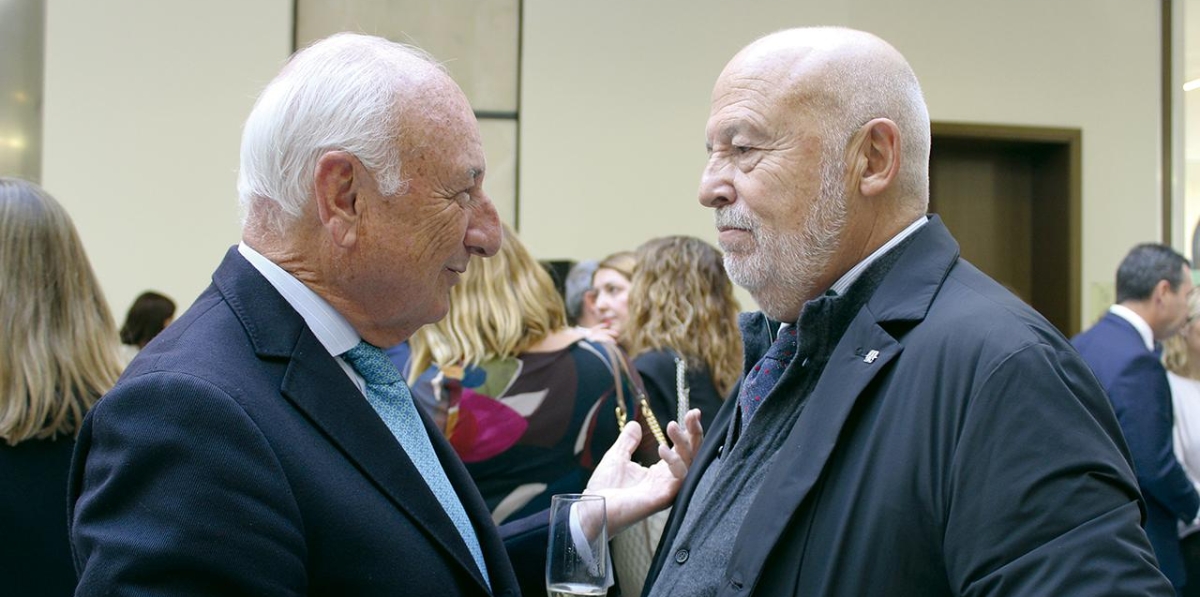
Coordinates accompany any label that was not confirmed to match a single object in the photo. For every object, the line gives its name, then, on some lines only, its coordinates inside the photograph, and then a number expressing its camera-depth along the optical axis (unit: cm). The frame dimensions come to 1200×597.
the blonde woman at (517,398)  272
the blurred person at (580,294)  517
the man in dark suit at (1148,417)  370
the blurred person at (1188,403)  392
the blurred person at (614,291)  448
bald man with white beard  125
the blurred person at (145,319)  567
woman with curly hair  350
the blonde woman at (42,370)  205
